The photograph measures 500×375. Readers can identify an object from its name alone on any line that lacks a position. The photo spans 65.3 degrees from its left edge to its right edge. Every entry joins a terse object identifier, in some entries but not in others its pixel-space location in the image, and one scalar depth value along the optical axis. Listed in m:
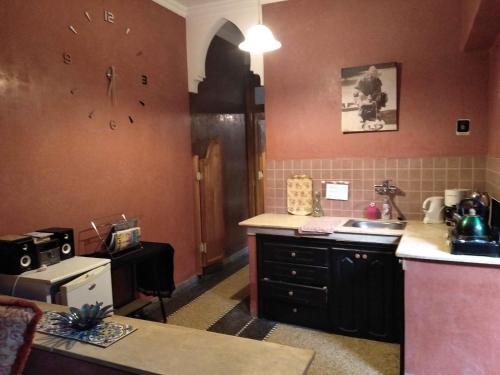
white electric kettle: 3.04
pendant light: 2.71
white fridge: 2.16
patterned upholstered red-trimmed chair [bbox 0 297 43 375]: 1.23
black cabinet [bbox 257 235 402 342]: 2.83
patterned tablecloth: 1.39
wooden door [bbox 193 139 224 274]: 4.44
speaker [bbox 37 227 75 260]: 2.52
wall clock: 2.94
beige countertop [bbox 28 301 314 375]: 1.19
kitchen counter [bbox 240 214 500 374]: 2.10
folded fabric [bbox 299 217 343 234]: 2.98
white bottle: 3.31
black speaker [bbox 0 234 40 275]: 2.24
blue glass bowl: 1.48
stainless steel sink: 3.19
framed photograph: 3.27
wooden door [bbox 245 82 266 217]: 5.50
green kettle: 2.18
